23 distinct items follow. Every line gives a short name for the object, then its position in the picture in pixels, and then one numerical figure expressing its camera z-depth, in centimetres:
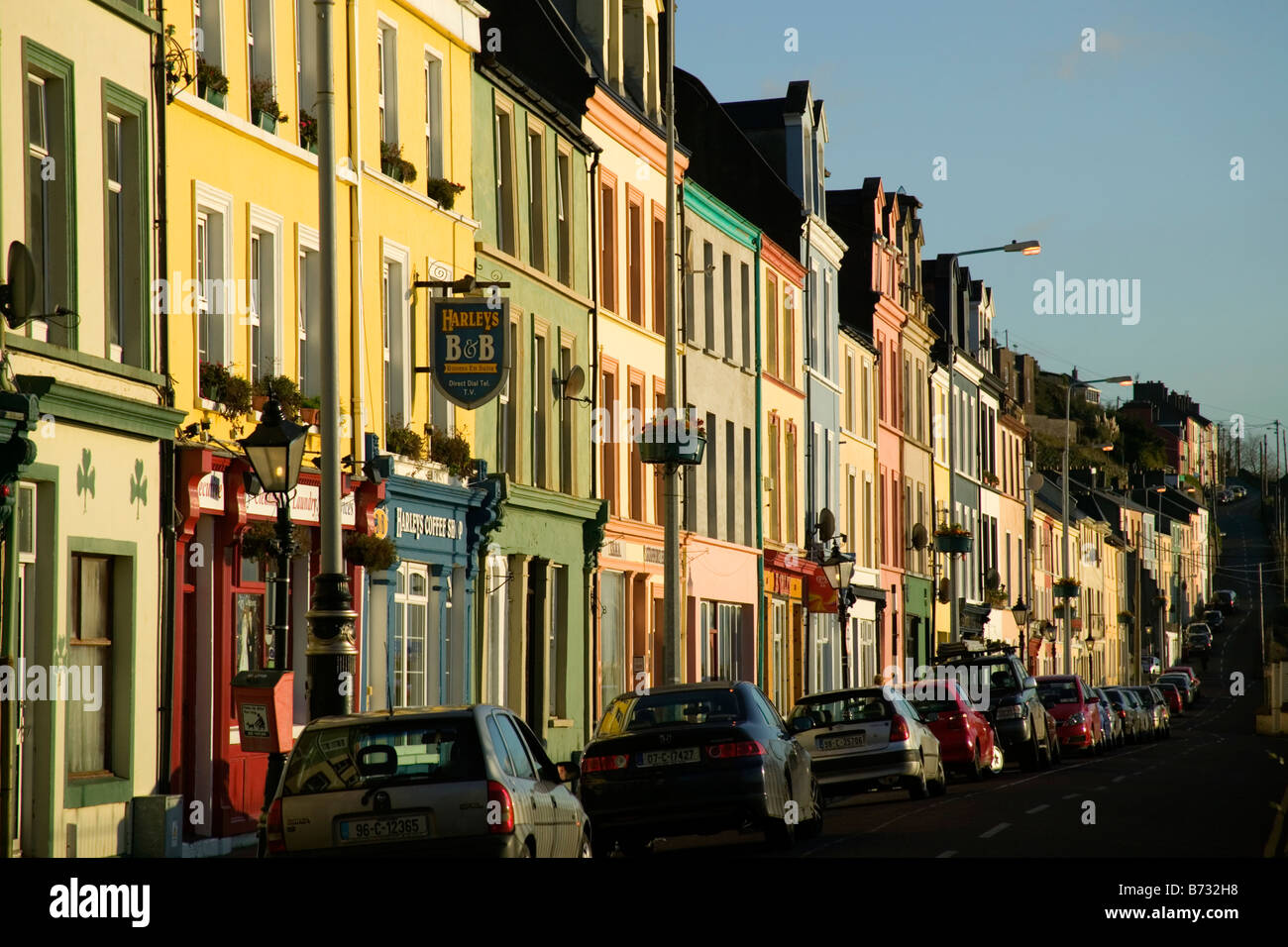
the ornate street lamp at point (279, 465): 1942
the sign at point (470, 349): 2750
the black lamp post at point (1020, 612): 7581
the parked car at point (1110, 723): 5316
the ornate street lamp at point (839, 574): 4388
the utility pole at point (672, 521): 3186
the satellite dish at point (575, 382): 3547
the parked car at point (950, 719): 3400
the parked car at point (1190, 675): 11618
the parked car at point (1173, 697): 9700
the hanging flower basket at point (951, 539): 6147
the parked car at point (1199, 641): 15112
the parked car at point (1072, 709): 4631
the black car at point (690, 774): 2034
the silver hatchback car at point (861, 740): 2772
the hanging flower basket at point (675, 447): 3142
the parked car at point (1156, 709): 6622
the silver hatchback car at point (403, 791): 1424
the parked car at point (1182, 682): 10352
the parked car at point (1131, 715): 5966
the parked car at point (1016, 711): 3912
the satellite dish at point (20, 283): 1794
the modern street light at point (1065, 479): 6756
